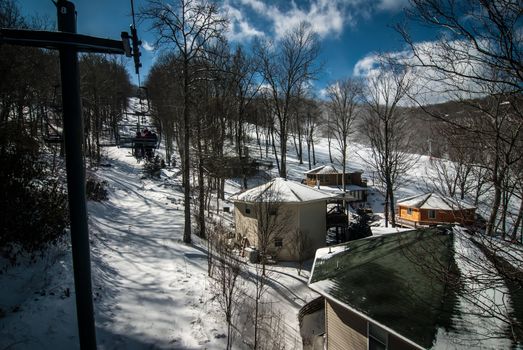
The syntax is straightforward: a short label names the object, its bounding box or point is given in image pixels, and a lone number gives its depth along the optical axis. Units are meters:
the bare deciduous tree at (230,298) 7.46
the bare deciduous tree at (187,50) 11.93
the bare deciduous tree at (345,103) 37.27
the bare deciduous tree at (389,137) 22.05
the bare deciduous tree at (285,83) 28.09
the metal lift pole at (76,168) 3.15
